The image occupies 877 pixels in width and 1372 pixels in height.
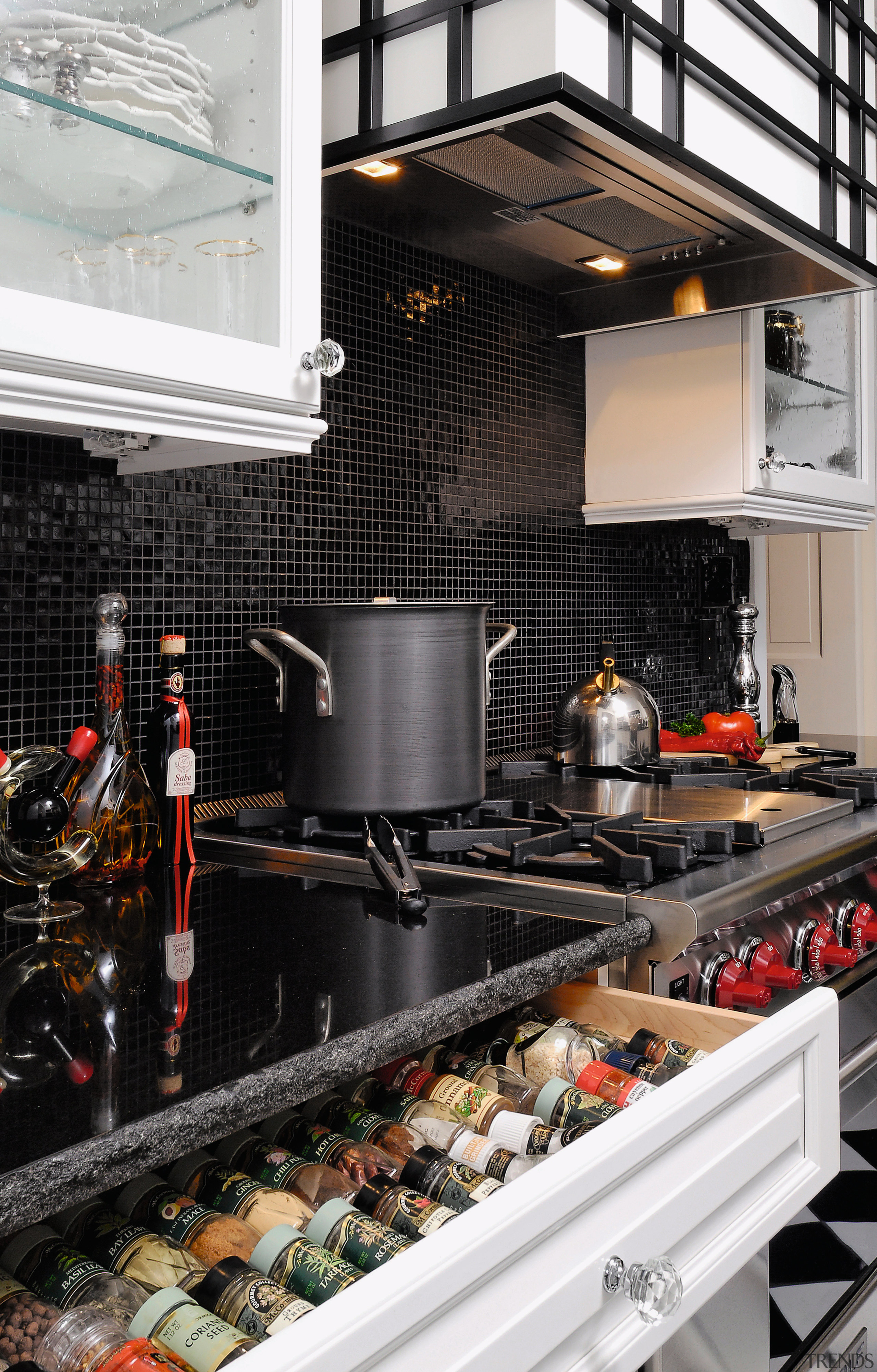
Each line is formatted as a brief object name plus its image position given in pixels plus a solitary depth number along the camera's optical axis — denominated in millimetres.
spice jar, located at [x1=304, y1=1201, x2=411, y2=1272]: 659
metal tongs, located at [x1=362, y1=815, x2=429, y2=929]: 1098
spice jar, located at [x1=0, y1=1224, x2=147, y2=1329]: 646
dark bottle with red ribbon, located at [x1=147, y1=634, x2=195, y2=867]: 1275
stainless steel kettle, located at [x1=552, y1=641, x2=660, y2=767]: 1990
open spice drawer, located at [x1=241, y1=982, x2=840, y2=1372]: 540
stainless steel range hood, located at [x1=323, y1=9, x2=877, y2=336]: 1364
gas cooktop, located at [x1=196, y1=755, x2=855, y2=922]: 1190
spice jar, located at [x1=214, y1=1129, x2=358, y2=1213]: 781
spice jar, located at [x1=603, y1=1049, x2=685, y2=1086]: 911
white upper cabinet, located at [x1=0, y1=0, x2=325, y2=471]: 976
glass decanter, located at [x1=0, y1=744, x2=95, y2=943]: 1087
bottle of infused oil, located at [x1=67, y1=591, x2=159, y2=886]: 1214
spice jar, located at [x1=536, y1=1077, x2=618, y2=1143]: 843
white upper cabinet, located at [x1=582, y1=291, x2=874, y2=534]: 2197
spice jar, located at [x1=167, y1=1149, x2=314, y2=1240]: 742
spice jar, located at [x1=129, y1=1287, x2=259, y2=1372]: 574
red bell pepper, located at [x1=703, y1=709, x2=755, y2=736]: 2273
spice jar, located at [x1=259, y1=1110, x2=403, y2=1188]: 807
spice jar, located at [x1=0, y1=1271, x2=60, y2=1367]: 617
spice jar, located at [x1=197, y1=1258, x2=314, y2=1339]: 613
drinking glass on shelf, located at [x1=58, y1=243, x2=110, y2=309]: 1003
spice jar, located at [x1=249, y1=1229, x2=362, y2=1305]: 636
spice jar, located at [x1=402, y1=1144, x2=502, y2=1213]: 743
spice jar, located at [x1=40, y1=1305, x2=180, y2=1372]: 563
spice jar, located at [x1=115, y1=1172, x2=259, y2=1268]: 708
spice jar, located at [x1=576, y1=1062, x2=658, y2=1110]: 870
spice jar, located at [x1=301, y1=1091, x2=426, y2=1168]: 846
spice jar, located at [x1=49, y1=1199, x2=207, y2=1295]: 684
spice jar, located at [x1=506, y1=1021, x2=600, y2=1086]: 967
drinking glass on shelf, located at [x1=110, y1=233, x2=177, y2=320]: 1048
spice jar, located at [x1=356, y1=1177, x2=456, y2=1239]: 706
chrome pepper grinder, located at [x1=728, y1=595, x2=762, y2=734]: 2688
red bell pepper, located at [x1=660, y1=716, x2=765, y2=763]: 2240
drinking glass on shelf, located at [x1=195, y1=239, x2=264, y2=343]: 1127
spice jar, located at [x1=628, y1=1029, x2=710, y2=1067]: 946
